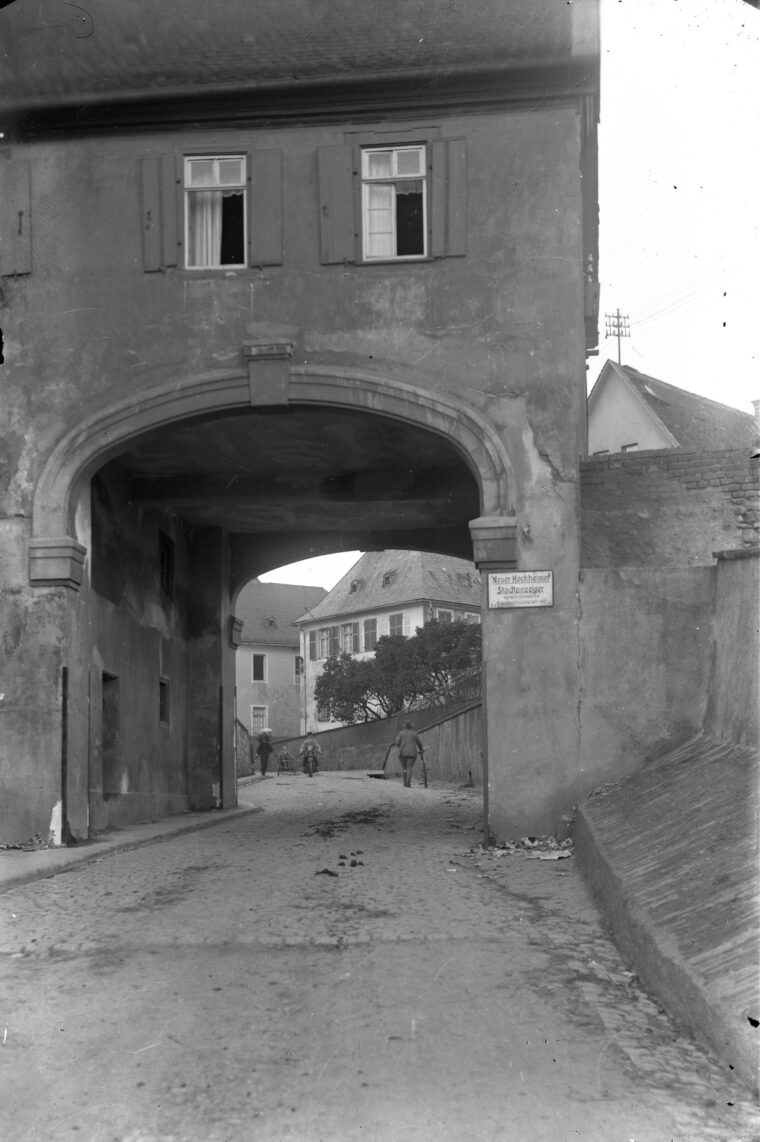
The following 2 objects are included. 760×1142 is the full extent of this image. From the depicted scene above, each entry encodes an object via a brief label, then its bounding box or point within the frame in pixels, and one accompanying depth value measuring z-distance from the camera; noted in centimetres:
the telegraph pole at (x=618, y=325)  7244
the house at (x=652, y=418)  4084
